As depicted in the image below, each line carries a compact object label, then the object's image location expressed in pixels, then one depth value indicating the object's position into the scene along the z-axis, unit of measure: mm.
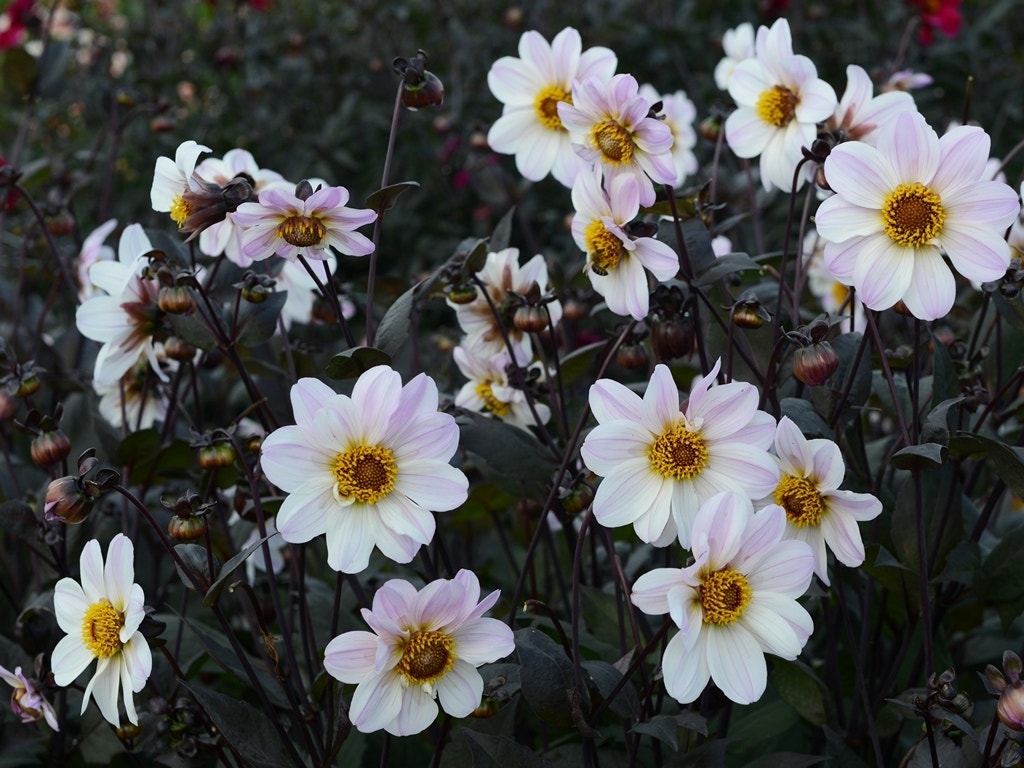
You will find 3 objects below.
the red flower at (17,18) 2793
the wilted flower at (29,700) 1217
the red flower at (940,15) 3137
